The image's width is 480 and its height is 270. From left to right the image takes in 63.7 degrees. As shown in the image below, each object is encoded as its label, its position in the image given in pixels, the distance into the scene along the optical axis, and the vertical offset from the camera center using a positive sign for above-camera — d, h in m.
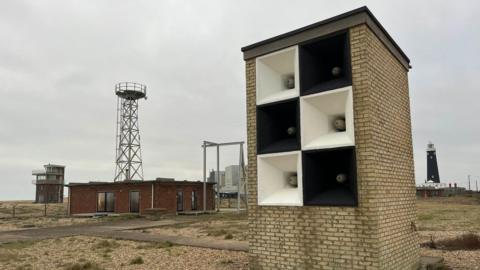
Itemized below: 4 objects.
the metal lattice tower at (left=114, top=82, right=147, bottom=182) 42.03 +5.98
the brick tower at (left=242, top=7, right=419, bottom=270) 6.80 +0.55
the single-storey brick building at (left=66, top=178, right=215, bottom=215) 31.95 -1.36
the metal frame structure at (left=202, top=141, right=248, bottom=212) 35.19 +1.16
